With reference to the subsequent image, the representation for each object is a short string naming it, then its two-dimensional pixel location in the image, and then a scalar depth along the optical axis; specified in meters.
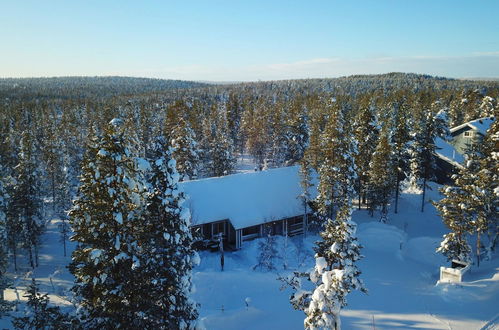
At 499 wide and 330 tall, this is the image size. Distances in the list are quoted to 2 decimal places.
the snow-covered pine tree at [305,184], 32.50
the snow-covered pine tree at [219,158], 44.41
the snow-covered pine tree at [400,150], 36.19
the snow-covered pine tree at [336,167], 31.11
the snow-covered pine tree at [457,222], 24.05
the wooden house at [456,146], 45.25
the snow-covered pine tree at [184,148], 38.34
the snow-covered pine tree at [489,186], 23.61
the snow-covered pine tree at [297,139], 49.06
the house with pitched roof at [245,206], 30.92
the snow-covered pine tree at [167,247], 13.54
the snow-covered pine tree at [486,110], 50.88
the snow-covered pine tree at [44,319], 10.52
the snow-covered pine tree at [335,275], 13.80
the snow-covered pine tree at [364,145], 37.47
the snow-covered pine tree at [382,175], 34.72
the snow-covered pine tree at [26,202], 31.78
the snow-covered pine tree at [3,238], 23.42
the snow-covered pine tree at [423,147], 38.53
